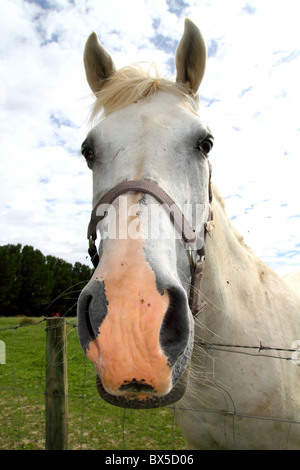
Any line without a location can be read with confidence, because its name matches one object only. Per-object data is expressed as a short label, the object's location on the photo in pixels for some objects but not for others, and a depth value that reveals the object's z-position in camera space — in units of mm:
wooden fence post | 2820
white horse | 1103
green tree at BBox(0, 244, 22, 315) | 47469
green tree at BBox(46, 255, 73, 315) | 50838
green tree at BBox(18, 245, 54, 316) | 49500
